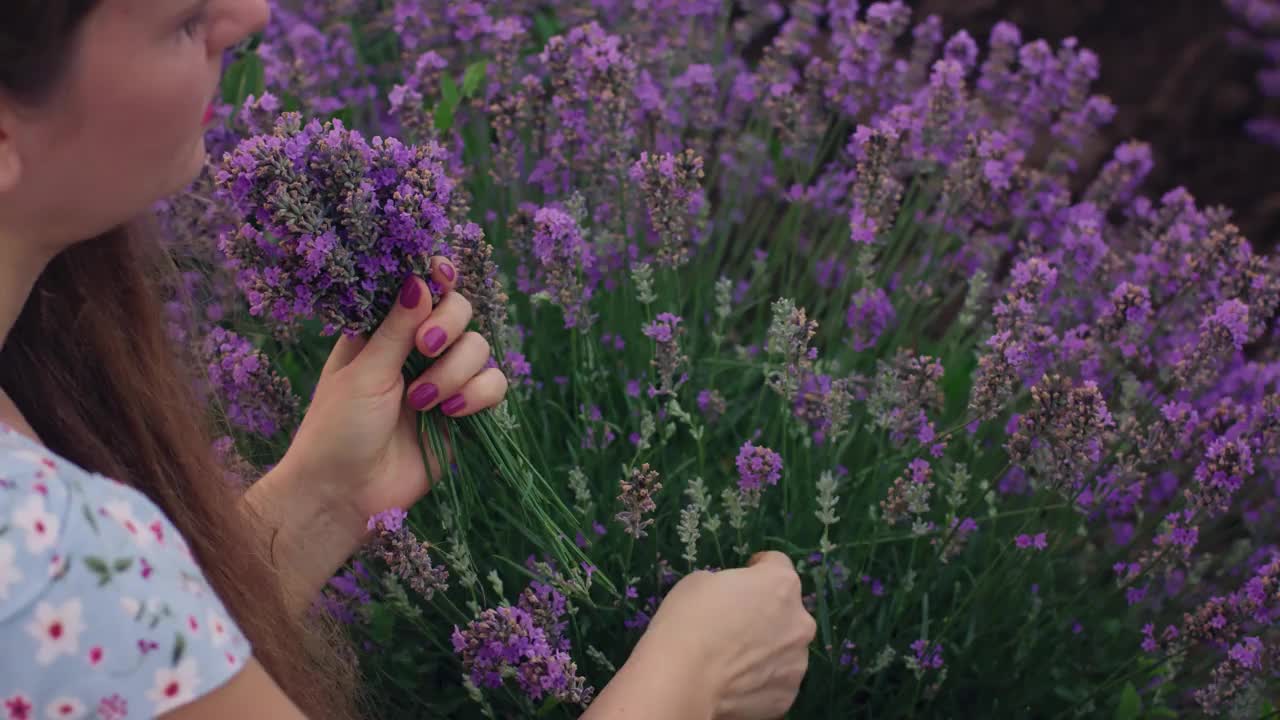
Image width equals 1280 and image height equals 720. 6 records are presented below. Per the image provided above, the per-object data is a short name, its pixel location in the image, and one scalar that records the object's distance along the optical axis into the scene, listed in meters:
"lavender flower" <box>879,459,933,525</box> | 0.98
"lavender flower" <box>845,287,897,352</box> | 1.16
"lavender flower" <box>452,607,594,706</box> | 0.88
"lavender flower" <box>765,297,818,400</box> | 0.94
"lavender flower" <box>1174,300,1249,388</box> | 1.02
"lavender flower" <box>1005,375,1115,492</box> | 0.95
